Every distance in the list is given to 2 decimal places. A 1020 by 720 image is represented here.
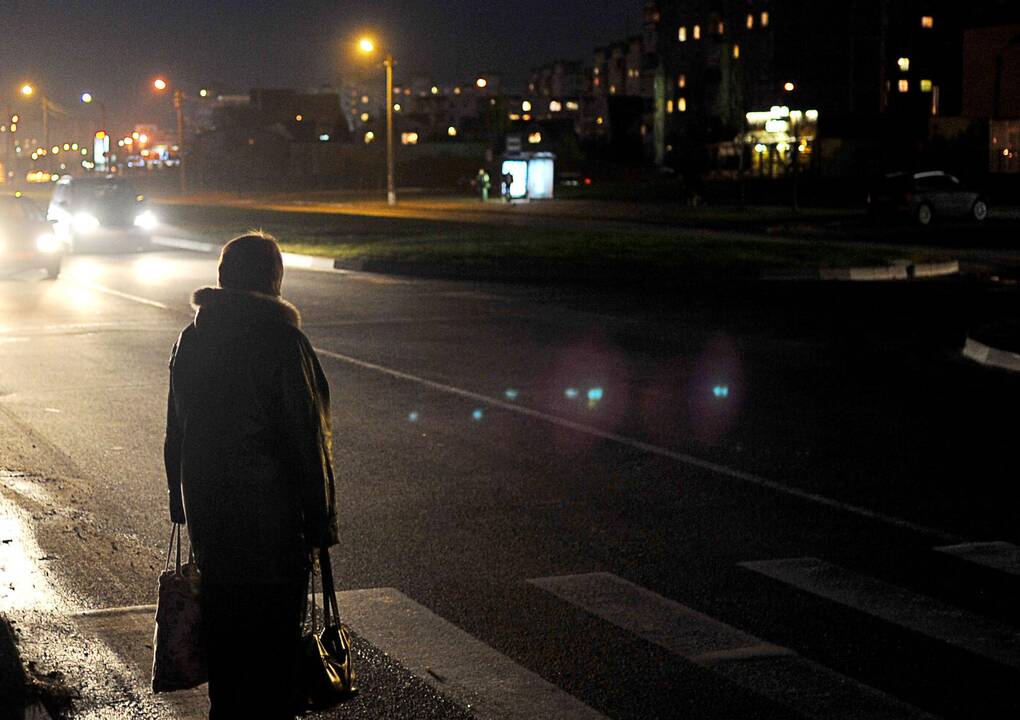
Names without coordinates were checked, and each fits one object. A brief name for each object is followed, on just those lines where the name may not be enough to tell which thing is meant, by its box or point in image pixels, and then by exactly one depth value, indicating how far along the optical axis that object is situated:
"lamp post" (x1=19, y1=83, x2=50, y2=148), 72.83
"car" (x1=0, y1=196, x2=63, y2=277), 26.00
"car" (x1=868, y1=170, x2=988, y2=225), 44.28
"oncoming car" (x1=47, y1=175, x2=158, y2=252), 34.78
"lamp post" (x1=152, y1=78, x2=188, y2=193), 58.28
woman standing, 4.20
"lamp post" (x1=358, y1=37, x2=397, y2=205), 56.18
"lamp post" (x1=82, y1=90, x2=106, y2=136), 68.25
